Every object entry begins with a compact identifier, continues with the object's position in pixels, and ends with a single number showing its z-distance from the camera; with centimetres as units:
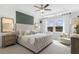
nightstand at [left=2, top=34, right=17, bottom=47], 253
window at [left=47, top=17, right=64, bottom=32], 235
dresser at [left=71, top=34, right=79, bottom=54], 162
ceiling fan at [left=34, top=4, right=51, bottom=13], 246
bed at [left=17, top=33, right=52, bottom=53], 208
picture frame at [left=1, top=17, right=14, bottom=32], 262
